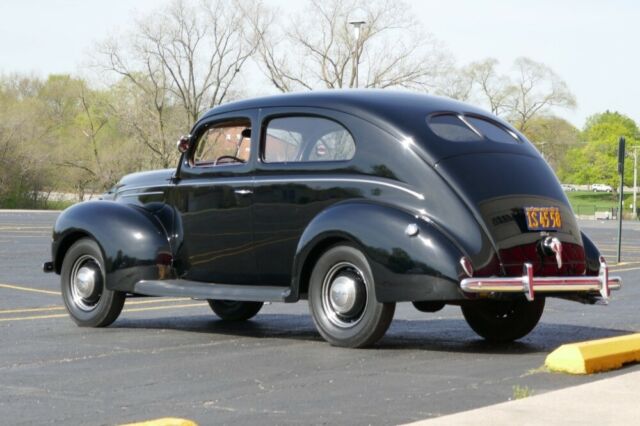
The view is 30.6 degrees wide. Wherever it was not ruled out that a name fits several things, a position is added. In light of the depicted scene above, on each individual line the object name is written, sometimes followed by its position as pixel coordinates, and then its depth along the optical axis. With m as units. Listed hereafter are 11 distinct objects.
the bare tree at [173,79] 72.81
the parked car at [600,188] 164.70
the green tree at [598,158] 136.12
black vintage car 8.50
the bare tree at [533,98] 104.56
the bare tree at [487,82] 101.00
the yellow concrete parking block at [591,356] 7.52
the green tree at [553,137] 113.75
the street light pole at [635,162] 111.76
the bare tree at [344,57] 70.56
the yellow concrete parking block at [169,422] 5.04
